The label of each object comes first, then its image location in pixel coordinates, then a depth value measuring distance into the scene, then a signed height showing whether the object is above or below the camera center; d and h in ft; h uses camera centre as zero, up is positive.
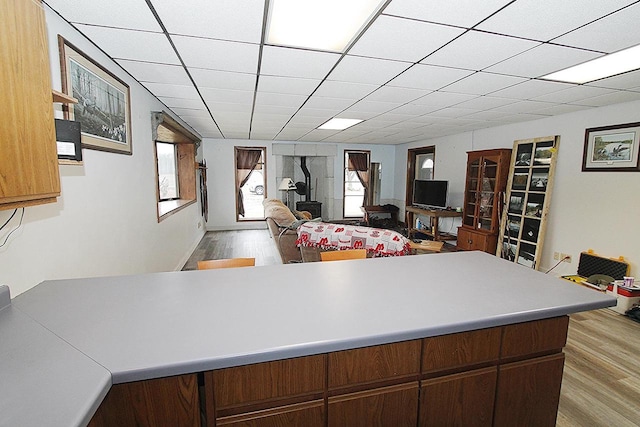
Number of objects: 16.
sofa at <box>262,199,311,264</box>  13.51 -2.74
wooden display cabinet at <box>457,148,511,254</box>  15.21 -1.13
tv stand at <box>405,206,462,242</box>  18.86 -3.10
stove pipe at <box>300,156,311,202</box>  26.95 -0.36
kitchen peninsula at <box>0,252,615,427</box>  2.79 -1.79
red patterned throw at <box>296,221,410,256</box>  11.20 -2.54
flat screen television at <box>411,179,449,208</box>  19.60 -1.16
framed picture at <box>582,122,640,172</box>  10.54 +1.21
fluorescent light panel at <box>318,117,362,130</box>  15.14 +2.80
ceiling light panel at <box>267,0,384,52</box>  4.92 +2.83
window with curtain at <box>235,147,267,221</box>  24.32 -0.76
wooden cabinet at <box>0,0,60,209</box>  3.18 +0.67
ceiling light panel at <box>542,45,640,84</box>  6.89 +2.90
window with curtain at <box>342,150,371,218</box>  26.96 -0.73
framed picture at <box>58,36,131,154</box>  5.77 +1.61
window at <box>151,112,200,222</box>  14.57 +0.22
